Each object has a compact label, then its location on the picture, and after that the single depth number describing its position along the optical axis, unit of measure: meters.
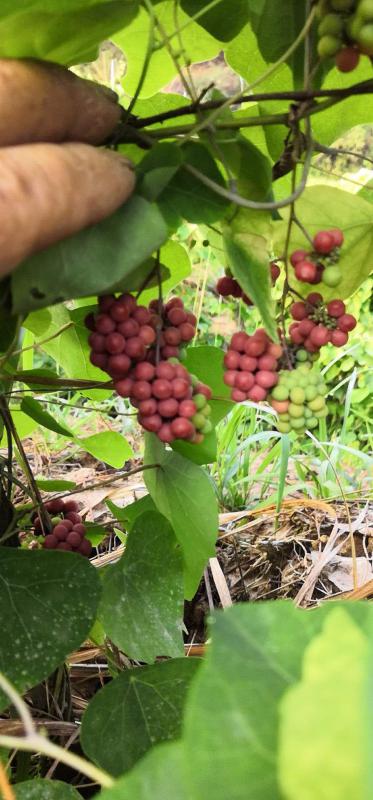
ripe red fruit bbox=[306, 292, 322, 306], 0.47
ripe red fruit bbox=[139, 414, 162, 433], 0.40
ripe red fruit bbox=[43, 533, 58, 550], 0.62
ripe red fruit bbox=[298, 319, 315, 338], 0.45
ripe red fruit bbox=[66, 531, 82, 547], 0.63
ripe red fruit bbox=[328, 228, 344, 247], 0.44
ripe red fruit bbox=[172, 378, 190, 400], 0.40
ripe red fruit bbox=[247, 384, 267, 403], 0.41
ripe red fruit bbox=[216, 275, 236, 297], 0.49
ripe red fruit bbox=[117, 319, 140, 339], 0.41
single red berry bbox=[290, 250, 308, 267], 0.44
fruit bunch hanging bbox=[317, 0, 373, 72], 0.35
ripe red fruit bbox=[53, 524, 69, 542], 0.63
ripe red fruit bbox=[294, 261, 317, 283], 0.43
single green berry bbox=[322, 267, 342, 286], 0.43
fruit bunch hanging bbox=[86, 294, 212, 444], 0.40
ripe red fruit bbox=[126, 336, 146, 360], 0.41
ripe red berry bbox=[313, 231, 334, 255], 0.43
